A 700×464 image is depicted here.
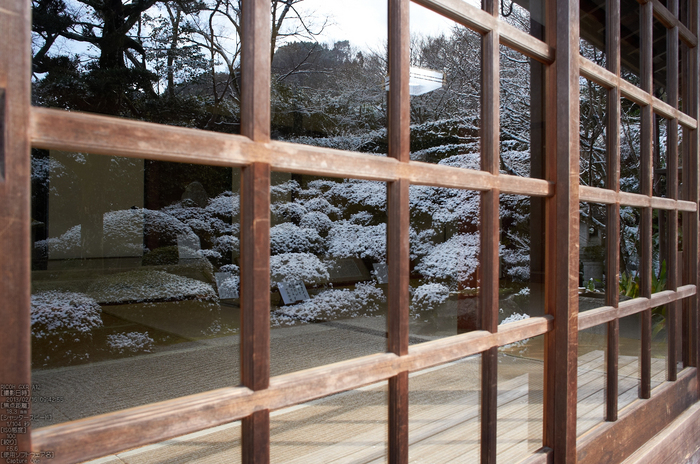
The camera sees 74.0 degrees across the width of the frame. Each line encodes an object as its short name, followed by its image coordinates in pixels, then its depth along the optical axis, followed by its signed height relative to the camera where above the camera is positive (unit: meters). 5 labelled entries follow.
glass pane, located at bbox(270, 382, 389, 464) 0.89 -0.44
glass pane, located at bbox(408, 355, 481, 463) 0.72 -0.32
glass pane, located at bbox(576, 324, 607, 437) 0.83 -0.26
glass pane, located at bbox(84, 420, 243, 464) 1.14 -0.55
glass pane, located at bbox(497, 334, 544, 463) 0.71 -0.28
